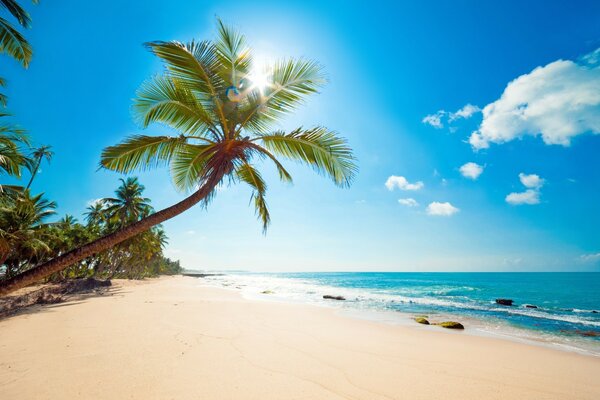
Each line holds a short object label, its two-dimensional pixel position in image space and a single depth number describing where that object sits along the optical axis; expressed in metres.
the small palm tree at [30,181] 20.49
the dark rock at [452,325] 11.95
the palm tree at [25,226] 16.44
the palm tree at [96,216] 32.27
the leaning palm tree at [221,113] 4.20
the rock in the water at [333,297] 23.55
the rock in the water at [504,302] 24.31
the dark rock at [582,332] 12.25
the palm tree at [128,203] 29.38
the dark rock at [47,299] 13.77
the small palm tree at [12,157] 4.26
